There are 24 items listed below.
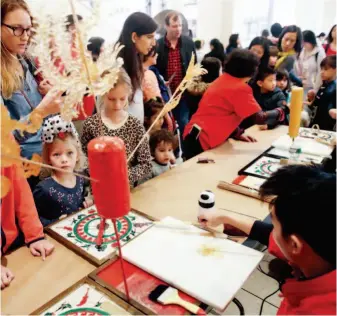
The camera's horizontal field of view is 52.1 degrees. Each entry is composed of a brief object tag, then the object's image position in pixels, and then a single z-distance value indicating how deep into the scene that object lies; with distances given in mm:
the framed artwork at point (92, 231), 954
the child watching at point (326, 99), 2553
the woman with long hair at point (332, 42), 3583
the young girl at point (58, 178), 1258
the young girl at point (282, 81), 2787
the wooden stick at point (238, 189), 1261
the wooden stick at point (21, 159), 612
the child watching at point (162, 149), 1754
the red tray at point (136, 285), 762
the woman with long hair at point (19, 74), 1154
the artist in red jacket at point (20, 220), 970
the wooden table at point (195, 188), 1190
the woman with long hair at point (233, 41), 4723
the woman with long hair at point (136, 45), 1786
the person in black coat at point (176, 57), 2932
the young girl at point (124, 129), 1438
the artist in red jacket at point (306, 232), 660
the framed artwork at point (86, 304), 754
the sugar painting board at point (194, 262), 783
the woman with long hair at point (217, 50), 4172
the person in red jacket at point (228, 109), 1858
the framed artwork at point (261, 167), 1456
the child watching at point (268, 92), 2453
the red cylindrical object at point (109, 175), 642
